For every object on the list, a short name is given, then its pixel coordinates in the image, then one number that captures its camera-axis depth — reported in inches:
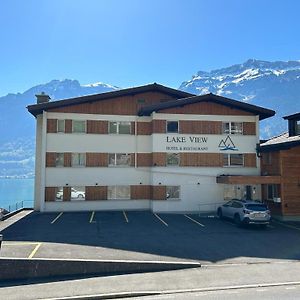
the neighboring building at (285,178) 1094.4
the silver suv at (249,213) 943.0
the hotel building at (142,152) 1220.5
